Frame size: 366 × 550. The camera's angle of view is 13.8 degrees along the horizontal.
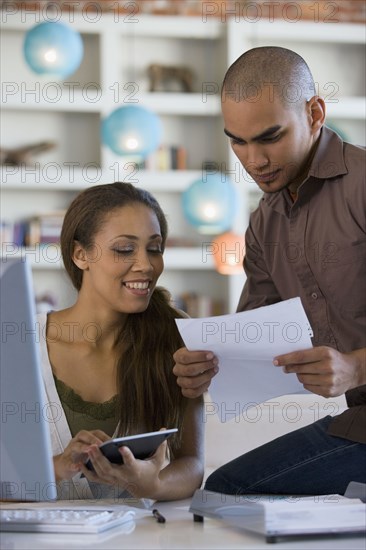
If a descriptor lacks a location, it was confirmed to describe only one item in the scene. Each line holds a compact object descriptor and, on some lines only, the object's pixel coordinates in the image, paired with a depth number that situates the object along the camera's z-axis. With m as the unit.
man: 3.30
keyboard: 2.22
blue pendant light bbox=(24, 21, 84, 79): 7.39
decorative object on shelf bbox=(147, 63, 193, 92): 10.22
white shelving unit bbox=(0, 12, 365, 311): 9.90
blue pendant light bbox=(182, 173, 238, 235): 7.60
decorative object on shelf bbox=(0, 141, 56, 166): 9.82
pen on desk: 2.43
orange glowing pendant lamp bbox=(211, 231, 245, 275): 8.28
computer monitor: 2.04
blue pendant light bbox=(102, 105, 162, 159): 7.20
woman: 3.44
